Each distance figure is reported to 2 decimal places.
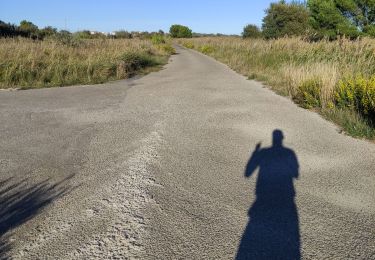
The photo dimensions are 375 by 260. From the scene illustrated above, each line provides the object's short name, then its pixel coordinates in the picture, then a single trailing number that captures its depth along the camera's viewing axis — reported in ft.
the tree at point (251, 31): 178.60
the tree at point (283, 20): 143.13
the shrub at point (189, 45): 198.70
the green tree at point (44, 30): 140.31
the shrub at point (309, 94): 30.86
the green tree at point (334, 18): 97.93
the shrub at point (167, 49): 126.62
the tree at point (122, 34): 212.68
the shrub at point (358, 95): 24.41
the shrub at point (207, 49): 138.39
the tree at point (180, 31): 361.51
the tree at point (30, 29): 124.61
